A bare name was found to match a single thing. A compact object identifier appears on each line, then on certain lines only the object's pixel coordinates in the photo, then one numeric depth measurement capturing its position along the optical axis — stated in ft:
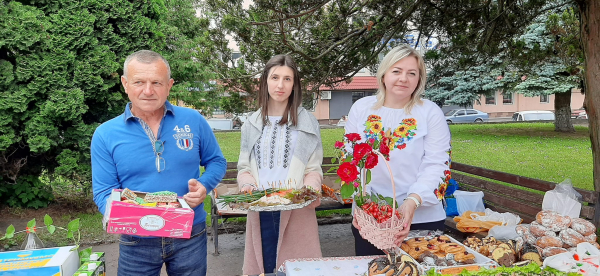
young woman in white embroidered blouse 9.02
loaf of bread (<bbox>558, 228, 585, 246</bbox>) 10.75
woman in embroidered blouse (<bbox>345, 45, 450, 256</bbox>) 7.73
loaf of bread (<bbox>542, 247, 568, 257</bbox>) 9.14
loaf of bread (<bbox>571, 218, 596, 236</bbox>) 11.35
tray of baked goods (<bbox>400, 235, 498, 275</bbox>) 6.48
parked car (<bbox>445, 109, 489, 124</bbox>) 94.79
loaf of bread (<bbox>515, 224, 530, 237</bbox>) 11.44
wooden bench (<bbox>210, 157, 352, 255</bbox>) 17.02
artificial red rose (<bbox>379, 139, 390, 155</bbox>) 6.95
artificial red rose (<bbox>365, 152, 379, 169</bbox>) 6.74
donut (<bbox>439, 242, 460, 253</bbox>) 7.13
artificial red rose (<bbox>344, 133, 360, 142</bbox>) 7.12
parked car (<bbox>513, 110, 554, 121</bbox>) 97.04
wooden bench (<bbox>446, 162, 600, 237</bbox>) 13.37
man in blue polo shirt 7.32
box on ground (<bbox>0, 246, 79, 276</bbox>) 6.46
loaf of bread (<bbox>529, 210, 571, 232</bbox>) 11.19
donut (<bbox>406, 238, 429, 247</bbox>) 7.23
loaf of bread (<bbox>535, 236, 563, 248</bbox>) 10.29
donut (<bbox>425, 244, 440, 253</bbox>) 7.09
